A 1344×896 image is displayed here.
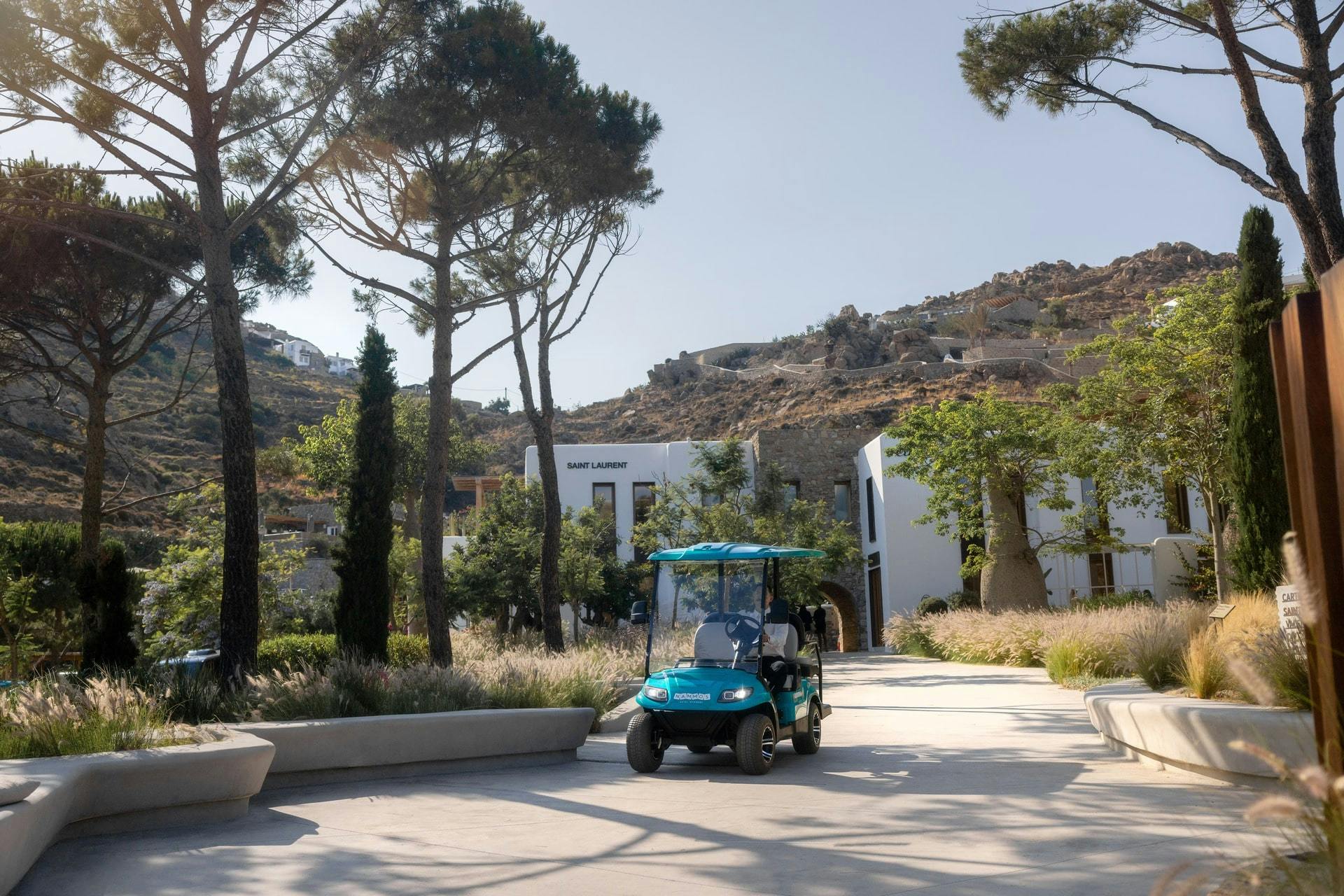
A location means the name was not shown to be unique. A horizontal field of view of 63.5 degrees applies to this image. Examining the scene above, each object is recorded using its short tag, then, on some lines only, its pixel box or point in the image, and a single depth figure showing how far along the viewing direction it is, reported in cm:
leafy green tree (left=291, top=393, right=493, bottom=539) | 3456
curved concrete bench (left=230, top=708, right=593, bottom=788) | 791
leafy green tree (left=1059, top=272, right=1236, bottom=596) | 1891
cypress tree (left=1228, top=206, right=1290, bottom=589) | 1390
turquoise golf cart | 839
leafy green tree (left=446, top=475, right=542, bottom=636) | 2458
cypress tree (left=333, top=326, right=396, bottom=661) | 1529
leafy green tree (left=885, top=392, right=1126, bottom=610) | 2286
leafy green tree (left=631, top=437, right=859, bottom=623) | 2494
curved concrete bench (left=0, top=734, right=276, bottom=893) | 565
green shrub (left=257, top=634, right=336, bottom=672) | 1591
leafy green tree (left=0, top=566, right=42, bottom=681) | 1820
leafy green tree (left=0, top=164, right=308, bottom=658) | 1591
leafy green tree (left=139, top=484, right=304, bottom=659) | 1964
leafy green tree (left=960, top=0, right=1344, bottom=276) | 1016
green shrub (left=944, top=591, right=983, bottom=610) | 2873
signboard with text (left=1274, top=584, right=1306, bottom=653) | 705
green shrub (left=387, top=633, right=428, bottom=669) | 1775
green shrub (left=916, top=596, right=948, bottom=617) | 2883
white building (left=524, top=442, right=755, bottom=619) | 3625
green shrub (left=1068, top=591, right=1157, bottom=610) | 2183
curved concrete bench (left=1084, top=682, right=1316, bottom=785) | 563
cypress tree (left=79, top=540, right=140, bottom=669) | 1302
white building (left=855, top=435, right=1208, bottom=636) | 2939
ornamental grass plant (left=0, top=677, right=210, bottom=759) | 663
